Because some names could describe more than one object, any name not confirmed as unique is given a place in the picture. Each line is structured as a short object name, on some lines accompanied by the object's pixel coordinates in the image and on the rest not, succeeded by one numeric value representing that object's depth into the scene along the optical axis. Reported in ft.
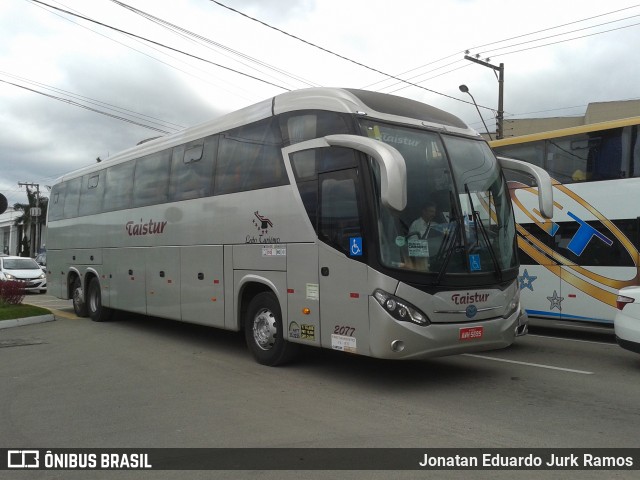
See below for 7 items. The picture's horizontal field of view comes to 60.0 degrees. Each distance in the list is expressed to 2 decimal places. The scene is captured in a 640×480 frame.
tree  211.41
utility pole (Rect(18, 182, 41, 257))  192.77
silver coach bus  21.11
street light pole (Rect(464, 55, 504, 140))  76.69
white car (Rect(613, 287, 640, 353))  24.99
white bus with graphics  33.14
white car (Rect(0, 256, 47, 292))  77.15
